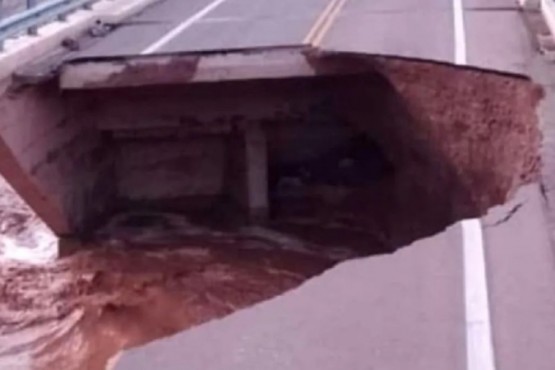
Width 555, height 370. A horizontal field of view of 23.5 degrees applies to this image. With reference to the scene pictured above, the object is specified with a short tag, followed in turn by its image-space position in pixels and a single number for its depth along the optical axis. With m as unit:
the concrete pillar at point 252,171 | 17.12
